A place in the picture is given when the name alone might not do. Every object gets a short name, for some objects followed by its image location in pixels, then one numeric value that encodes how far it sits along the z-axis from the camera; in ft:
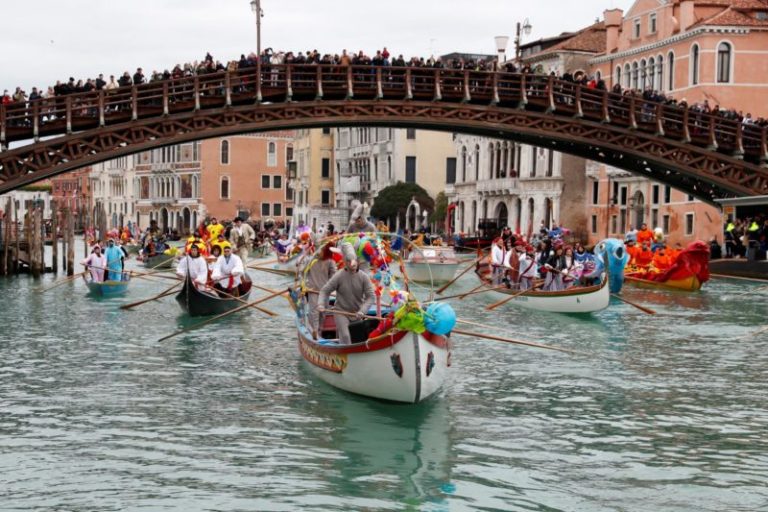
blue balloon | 38.47
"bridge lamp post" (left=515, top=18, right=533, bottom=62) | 125.08
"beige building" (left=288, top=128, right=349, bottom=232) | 262.26
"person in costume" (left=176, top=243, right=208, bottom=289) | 68.03
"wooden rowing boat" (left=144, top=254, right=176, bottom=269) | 126.05
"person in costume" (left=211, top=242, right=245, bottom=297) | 68.74
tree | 219.00
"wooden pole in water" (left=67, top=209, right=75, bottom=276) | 105.09
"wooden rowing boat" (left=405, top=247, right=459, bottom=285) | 102.42
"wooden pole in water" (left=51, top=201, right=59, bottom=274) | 105.58
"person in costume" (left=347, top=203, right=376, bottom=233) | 58.86
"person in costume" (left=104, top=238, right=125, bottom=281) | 86.74
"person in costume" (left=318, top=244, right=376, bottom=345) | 42.75
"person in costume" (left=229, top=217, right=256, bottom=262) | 97.45
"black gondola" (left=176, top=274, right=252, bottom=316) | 66.90
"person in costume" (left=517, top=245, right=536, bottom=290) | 78.89
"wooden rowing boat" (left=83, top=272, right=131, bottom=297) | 85.05
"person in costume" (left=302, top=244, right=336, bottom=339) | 49.19
